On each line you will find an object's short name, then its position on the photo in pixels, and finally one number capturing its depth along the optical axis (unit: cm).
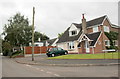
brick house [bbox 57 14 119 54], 1632
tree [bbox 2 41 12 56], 2140
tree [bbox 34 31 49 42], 4556
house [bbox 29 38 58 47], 3064
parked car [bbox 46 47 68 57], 1470
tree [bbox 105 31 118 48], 1728
